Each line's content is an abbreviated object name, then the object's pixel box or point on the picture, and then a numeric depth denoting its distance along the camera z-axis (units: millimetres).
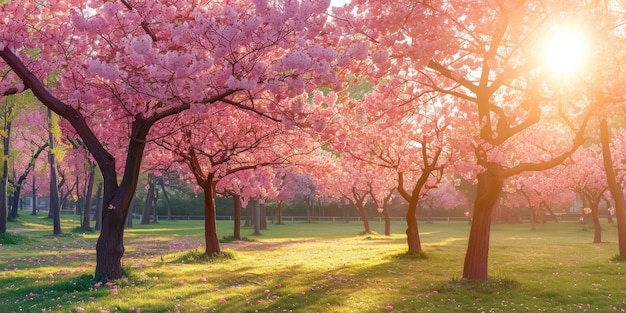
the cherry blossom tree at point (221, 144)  20938
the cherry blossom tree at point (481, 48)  14352
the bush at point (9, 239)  28366
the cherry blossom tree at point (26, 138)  43844
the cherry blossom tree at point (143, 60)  10797
